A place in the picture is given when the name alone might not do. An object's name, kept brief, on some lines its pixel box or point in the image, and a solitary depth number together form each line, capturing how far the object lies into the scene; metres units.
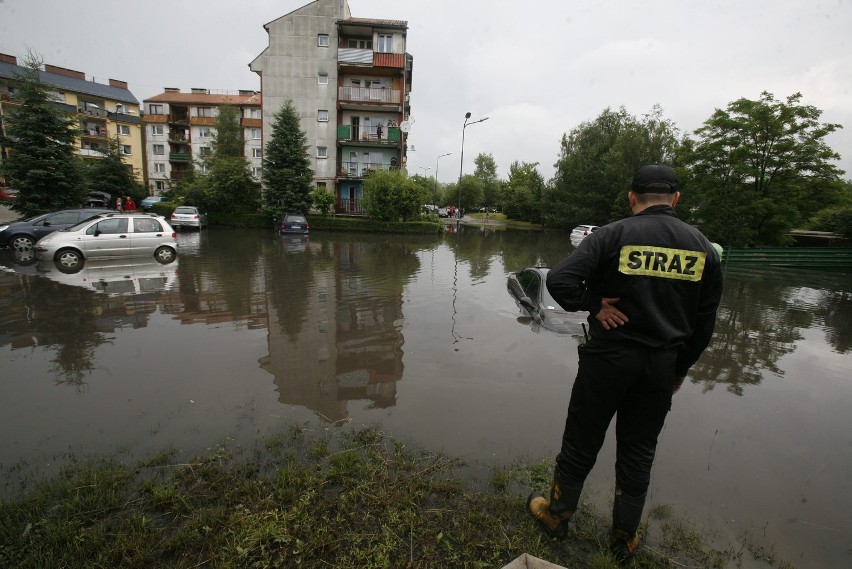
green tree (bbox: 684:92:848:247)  19.69
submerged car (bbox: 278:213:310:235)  25.81
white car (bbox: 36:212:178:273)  12.47
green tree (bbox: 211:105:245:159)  45.59
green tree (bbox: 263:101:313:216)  31.41
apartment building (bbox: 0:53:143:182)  51.47
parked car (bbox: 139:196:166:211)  39.43
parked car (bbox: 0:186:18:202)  25.09
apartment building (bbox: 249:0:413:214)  33.44
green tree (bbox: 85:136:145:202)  36.22
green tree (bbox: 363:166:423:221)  30.39
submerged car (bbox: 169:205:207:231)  26.61
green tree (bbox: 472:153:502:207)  81.18
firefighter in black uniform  2.39
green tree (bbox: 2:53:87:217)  18.58
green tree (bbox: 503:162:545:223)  52.94
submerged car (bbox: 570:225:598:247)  29.83
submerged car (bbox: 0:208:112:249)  14.32
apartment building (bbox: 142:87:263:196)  53.69
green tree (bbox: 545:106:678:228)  34.78
